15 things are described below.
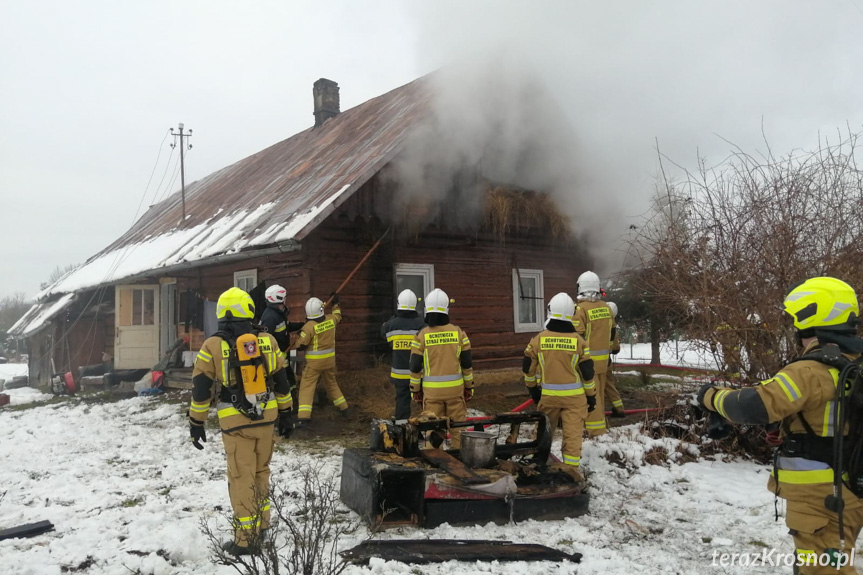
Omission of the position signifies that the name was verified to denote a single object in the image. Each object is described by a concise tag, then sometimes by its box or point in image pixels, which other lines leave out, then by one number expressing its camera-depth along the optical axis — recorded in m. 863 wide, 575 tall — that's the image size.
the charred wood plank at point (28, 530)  4.16
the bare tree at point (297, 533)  2.75
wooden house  8.71
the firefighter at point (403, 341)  6.99
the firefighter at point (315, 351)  7.59
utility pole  15.36
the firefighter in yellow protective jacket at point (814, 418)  2.61
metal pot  4.70
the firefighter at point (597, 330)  6.94
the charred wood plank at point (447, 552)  3.62
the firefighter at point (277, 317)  7.38
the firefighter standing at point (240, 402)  3.87
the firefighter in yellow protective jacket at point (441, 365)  5.75
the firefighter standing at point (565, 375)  5.13
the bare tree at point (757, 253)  5.43
